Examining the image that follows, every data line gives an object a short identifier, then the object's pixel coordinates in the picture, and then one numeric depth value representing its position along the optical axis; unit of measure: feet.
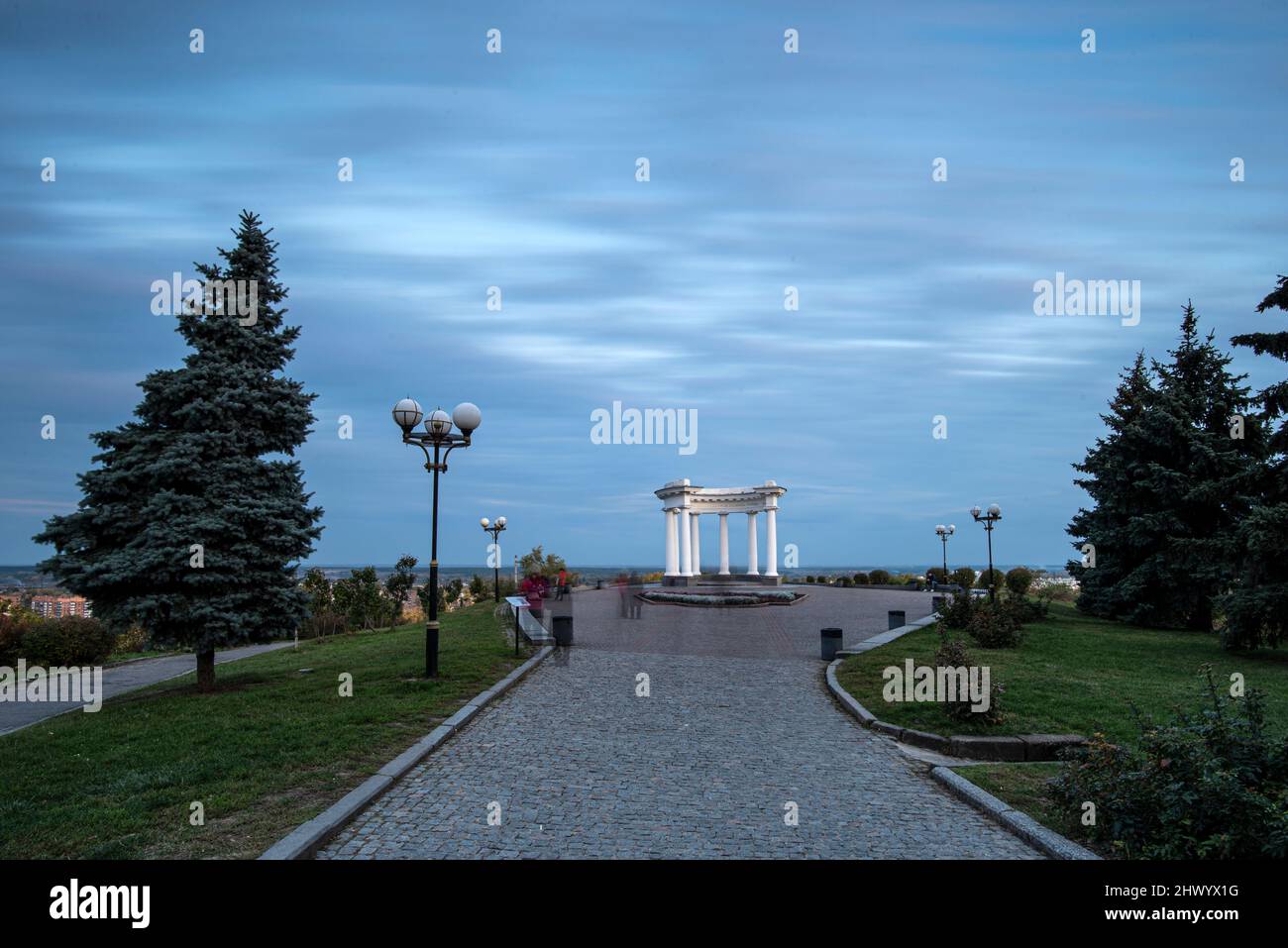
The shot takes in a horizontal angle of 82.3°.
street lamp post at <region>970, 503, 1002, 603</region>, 106.83
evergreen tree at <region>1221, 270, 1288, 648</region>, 44.70
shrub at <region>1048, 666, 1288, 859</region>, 14.48
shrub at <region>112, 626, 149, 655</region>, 78.22
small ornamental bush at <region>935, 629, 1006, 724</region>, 28.55
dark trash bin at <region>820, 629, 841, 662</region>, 51.39
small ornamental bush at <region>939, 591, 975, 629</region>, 62.54
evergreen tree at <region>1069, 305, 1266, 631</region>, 70.40
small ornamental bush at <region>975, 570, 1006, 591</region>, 136.23
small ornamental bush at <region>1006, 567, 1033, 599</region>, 124.12
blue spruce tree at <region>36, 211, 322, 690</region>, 36.19
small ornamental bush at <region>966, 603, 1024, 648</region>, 53.42
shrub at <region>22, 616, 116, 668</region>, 63.26
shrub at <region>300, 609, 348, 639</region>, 89.63
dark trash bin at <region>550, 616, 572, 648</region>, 57.11
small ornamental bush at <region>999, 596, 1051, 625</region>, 66.91
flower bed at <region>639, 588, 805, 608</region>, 106.42
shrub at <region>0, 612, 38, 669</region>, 64.28
